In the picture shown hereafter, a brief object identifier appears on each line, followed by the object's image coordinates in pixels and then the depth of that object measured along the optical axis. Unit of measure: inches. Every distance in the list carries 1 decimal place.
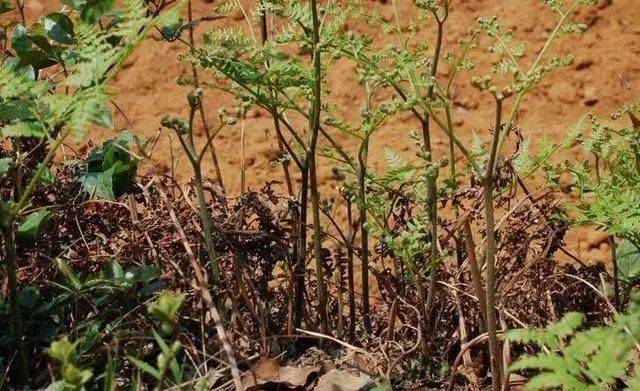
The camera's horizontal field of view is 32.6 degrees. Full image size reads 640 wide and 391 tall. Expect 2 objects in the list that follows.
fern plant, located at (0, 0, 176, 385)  68.6
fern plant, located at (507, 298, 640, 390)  64.2
